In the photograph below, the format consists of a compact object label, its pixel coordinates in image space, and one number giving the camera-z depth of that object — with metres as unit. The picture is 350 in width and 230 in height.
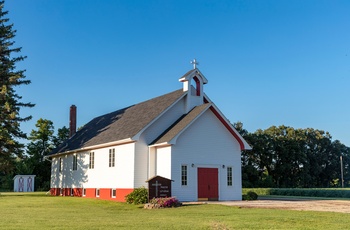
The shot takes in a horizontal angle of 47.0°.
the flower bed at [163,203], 22.97
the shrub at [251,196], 28.88
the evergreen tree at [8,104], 39.56
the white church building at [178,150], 27.58
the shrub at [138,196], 25.70
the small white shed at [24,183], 54.94
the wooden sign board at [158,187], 24.78
